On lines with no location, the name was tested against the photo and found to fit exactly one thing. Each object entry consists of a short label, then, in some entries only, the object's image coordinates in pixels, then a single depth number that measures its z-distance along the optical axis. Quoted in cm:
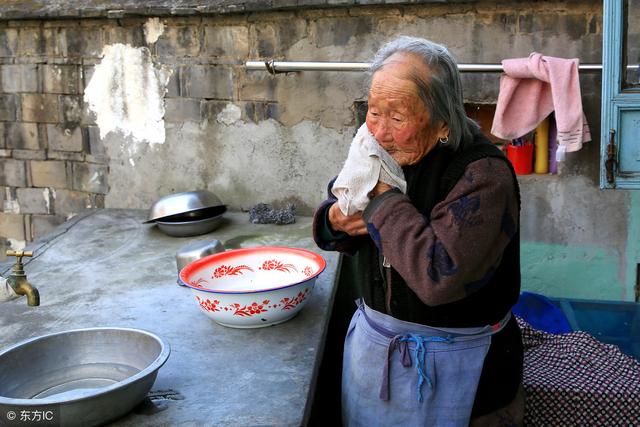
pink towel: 366
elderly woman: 171
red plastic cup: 411
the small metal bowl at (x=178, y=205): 419
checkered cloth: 272
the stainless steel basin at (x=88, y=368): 183
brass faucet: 239
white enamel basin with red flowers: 254
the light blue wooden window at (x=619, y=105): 331
